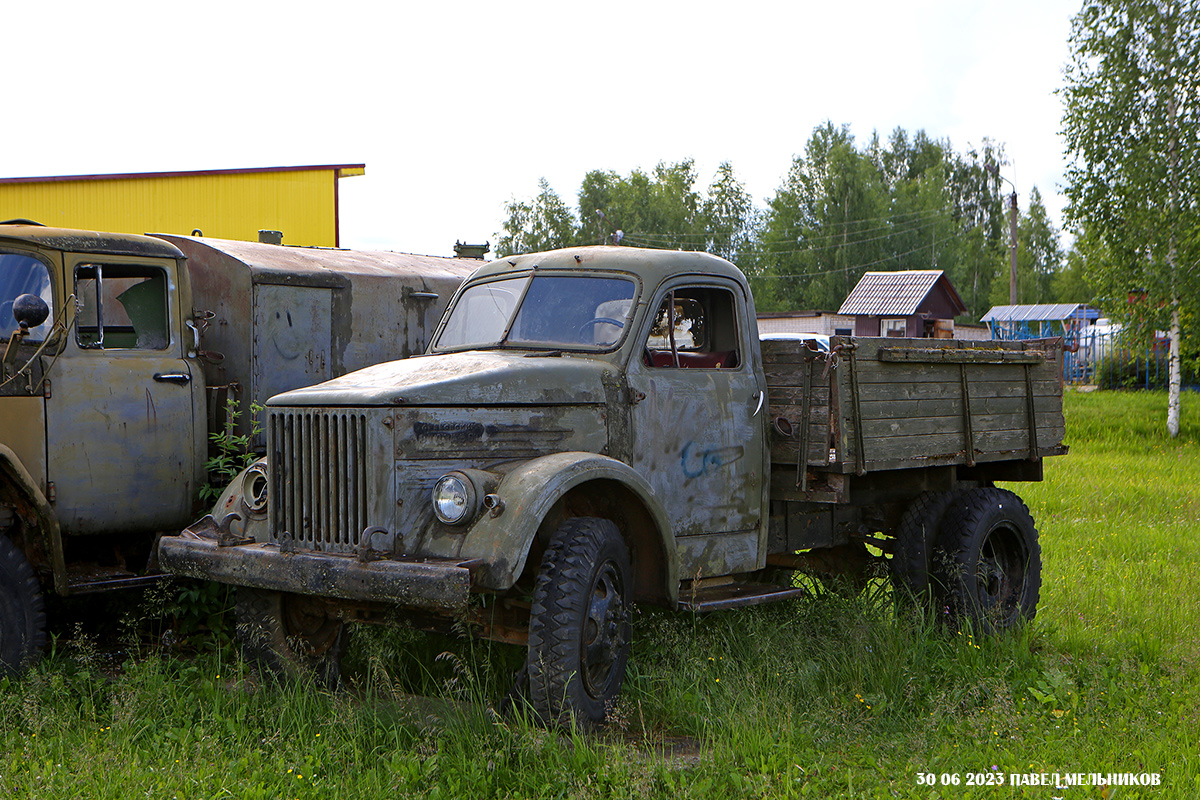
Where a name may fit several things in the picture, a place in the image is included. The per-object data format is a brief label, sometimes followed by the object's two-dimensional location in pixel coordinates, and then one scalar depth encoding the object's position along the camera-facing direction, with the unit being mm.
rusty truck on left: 5156
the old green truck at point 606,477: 4203
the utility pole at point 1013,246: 30764
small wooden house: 36344
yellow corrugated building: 16750
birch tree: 17516
